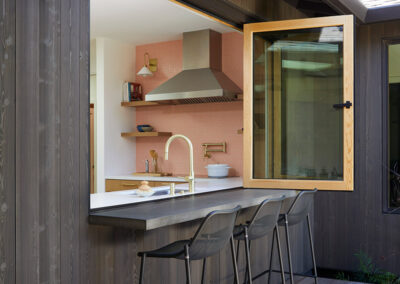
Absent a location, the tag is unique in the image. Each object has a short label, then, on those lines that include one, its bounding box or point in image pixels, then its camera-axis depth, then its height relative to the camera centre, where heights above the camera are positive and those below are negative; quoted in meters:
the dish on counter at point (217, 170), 5.73 -0.34
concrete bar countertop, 2.37 -0.38
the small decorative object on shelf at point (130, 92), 6.59 +0.67
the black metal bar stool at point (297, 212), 3.57 -0.53
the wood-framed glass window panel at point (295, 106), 4.21 +0.31
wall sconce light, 6.64 +1.07
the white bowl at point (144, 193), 3.43 -0.36
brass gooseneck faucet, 3.77 -0.30
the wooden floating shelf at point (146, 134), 6.36 +0.10
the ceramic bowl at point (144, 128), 6.52 +0.18
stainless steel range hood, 5.67 +0.79
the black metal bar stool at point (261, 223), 3.03 -0.53
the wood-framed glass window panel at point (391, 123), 4.91 +0.17
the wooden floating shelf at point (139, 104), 6.36 +0.50
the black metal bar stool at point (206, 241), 2.45 -0.52
